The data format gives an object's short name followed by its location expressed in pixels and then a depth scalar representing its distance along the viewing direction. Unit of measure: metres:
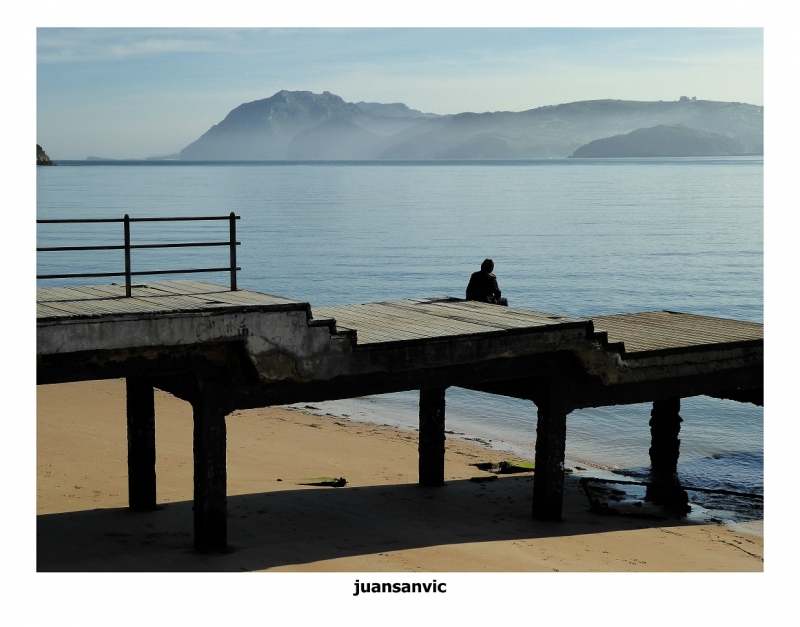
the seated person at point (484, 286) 18.12
